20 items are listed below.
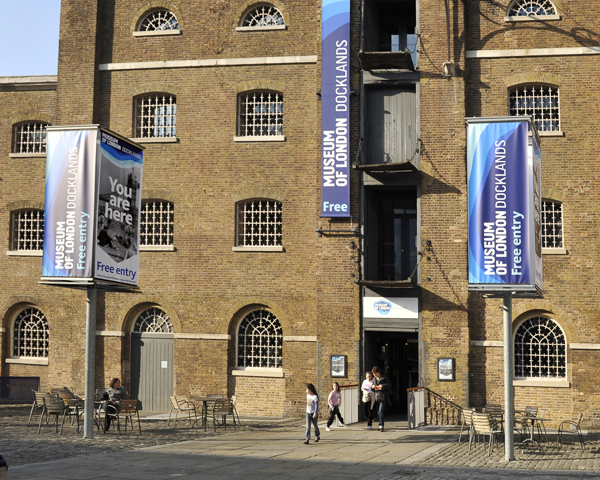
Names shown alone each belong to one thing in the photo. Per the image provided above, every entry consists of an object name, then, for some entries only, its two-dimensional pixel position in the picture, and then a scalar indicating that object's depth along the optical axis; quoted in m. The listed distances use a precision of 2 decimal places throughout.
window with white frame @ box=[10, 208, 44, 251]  25.17
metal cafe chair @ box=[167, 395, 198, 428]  20.27
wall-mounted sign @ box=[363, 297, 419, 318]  21.27
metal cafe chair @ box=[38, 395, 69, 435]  18.42
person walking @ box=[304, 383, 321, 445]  16.87
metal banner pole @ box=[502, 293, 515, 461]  14.74
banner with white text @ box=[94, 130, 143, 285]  17.36
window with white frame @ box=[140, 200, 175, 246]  24.03
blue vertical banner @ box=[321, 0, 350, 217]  21.83
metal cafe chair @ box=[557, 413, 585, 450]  20.23
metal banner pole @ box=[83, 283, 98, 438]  17.06
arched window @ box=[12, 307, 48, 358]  24.92
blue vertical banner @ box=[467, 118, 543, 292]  14.94
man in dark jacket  19.16
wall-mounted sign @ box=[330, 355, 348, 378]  21.28
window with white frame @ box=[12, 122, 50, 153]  25.50
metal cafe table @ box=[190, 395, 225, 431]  19.64
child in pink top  18.94
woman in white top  19.58
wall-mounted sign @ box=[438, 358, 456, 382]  20.70
